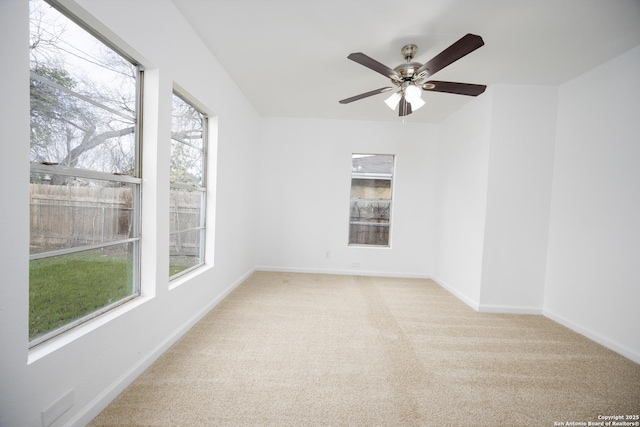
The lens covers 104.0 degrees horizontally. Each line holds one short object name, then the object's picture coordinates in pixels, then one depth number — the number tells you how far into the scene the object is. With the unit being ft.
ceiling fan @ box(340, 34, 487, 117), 6.25
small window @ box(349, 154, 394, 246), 15.30
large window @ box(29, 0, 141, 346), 3.98
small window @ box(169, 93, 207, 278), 7.47
